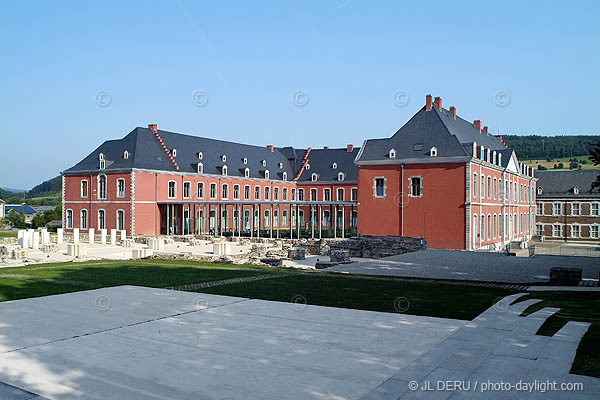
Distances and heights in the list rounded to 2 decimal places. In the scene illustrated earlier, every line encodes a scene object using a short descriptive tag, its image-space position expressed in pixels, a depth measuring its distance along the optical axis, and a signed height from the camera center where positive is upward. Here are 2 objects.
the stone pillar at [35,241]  34.12 -2.02
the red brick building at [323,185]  39.88 +2.82
